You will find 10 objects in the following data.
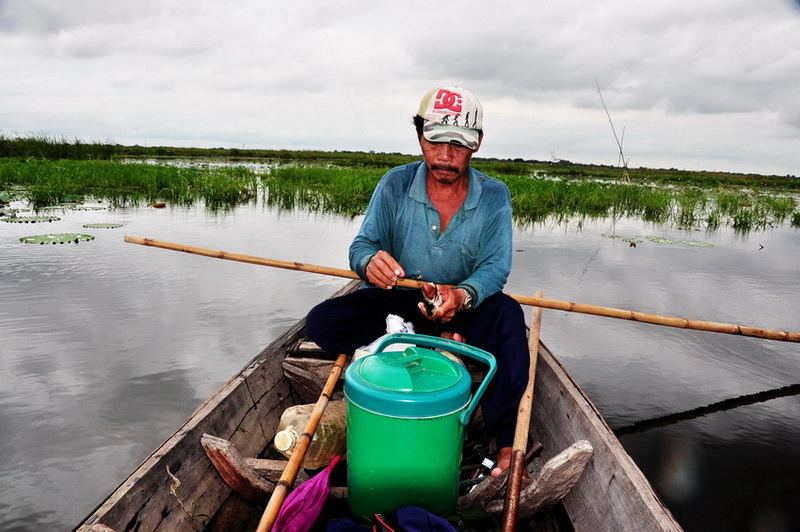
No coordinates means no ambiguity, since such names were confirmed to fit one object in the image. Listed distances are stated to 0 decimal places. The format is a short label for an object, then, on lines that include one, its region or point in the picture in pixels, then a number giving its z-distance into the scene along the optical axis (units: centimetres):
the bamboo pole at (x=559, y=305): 307
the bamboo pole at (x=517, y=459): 169
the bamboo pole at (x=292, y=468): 141
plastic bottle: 233
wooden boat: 159
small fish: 222
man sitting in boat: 237
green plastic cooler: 157
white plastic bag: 236
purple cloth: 151
